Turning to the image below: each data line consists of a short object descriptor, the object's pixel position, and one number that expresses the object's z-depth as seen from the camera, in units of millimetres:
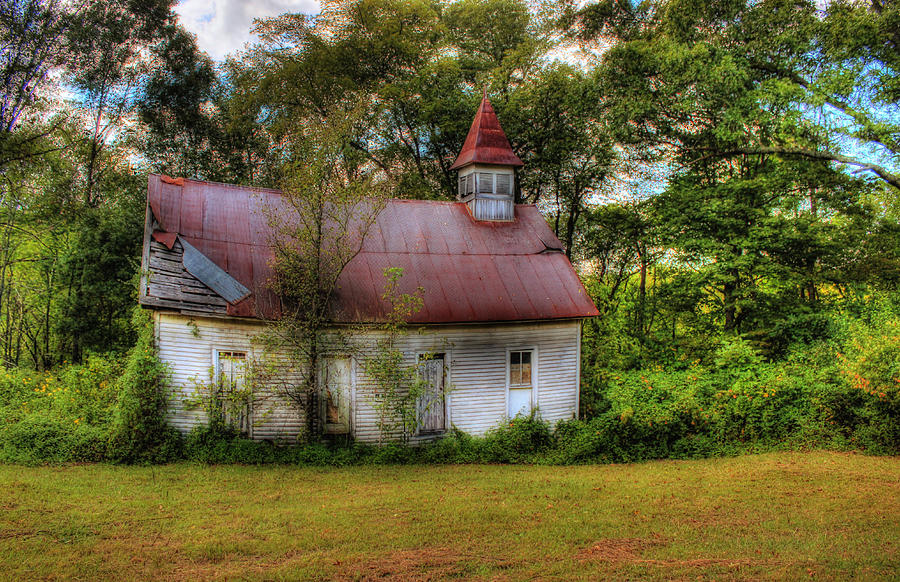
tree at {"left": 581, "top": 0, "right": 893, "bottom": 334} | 16547
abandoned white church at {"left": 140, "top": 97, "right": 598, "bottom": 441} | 12469
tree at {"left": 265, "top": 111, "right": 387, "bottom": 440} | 11766
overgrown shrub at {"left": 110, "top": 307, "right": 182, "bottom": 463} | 11438
